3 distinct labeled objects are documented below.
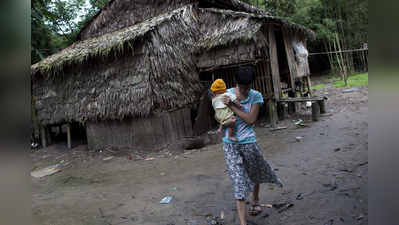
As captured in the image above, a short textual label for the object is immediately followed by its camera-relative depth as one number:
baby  2.69
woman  2.60
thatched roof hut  7.48
